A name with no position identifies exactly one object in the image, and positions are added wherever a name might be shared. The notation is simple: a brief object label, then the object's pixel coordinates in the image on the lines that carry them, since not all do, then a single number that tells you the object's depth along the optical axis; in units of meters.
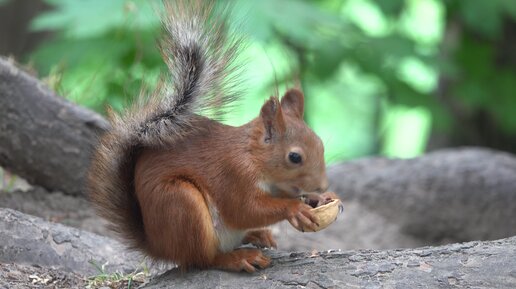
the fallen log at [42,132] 8.23
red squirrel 5.57
